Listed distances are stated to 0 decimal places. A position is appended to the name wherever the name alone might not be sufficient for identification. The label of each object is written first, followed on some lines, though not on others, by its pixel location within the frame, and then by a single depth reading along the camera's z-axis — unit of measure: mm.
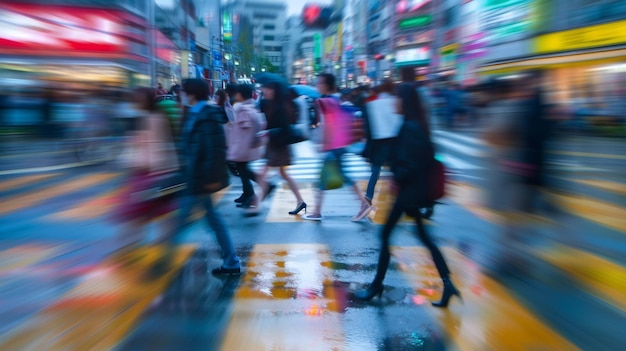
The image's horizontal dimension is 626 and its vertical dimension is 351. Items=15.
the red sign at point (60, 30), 14133
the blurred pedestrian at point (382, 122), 6707
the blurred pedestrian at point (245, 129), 7532
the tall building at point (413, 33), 63500
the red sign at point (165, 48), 24606
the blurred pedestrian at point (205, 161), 5328
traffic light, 118250
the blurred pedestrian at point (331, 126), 7297
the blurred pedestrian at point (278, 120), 7402
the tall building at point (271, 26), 146238
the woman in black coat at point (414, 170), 4305
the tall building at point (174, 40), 25945
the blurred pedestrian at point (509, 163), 5277
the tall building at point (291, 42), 162500
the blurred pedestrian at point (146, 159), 5477
